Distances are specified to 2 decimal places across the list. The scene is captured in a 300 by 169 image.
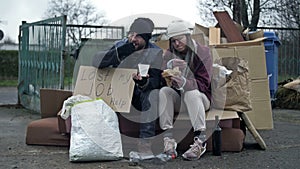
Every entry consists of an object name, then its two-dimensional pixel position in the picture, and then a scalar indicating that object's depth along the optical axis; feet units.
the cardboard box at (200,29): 22.17
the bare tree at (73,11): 85.95
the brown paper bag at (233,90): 15.40
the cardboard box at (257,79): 17.66
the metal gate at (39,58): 24.22
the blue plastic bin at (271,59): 28.73
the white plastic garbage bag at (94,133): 13.48
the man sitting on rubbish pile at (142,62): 14.64
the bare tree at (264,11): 40.57
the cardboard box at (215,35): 21.44
